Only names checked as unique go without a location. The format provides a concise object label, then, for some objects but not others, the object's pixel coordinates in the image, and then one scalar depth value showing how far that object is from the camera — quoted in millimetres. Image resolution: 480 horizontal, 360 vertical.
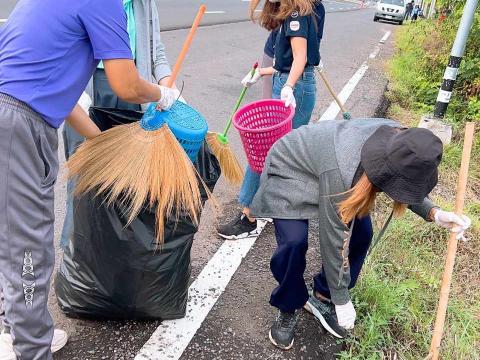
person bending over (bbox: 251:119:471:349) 1764
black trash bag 2006
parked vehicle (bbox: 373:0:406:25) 24078
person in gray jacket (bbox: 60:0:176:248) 2189
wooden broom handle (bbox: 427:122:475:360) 2053
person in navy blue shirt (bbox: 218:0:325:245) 2887
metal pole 4879
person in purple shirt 1578
